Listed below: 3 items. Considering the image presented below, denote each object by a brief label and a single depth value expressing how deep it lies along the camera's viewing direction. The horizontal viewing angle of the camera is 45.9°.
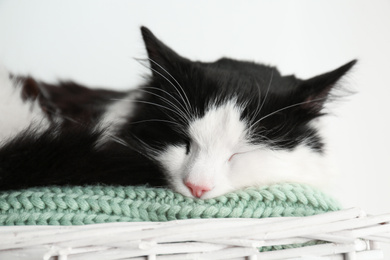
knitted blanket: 0.68
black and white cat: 0.73
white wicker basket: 0.59
